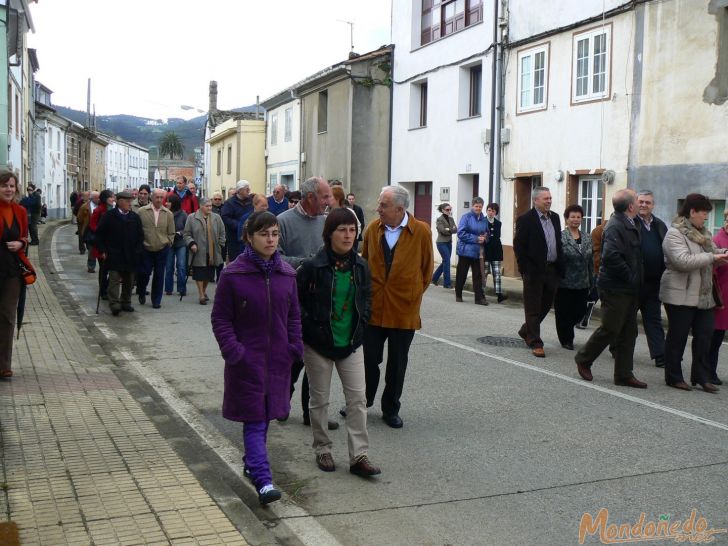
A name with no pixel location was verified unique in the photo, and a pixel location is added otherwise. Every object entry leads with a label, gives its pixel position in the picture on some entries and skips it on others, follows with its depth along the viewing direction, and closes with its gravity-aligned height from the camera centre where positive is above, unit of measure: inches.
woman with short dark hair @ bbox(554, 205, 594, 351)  390.0 -29.5
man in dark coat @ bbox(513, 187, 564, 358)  374.3 -17.6
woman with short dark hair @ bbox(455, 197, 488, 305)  584.4 -25.0
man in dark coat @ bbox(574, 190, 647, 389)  306.2 -25.5
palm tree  5305.1 +423.8
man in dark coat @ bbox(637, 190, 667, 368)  330.3 -21.1
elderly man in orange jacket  244.4 -18.6
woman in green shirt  209.8 -27.8
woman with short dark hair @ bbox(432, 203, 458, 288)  663.1 -15.9
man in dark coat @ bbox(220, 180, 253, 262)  560.4 +1.7
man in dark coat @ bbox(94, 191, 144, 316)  471.5 -18.2
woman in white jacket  305.1 -25.8
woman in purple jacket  184.2 -27.9
